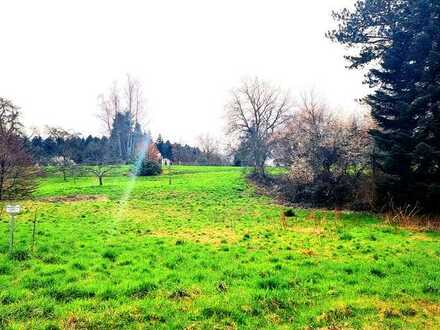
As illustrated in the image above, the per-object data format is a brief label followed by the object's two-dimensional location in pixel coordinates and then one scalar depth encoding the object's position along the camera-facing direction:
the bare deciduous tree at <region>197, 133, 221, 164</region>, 86.10
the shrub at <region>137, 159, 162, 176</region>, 50.28
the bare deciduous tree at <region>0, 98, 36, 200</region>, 23.34
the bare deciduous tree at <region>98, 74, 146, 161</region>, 66.44
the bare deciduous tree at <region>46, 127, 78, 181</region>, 51.97
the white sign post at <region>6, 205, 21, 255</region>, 9.73
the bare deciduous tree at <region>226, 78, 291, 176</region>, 45.72
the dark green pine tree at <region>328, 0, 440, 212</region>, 18.89
